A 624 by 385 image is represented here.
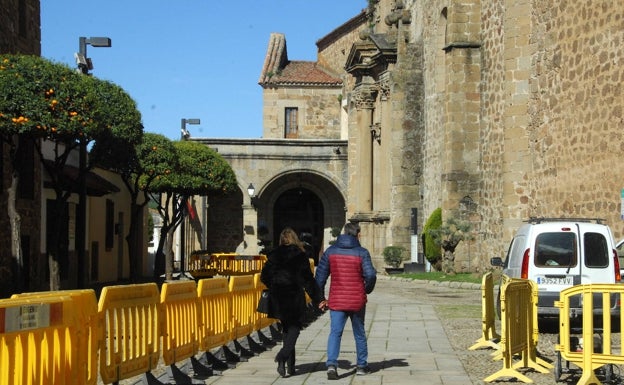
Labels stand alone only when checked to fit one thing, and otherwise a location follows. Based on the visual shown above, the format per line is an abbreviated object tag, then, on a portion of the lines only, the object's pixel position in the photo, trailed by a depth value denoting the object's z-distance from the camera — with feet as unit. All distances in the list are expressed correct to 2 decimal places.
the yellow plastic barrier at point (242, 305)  46.62
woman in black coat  40.29
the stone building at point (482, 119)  80.43
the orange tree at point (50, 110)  71.46
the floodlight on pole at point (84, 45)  83.15
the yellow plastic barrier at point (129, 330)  29.50
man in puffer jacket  40.27
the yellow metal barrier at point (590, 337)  34.17
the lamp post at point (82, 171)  82.28
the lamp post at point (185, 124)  153.07
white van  55.67
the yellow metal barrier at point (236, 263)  123.95
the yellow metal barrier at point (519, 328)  38.17
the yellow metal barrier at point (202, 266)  124.03
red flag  174.58
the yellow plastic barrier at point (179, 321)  35.42
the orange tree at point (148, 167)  110.22
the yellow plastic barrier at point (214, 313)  40.63
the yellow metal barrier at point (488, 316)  48.14
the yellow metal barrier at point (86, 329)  26.18
